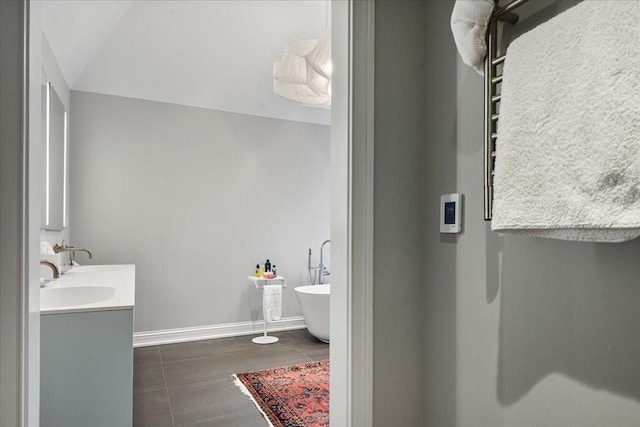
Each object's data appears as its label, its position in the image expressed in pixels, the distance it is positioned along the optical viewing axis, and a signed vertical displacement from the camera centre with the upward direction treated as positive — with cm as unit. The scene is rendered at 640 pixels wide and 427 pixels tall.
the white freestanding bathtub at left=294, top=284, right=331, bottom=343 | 376 -90
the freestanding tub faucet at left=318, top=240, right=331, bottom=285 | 449 -64
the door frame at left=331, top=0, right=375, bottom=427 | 123 +0
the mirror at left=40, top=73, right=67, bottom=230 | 252 +36
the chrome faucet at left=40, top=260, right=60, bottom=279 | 230 -33
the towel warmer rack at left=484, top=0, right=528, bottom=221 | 100 +28
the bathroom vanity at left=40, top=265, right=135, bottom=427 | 167 -64
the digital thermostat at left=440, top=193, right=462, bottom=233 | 118 +0
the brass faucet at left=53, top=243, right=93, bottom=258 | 265 -25
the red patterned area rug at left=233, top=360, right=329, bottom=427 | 235 -117
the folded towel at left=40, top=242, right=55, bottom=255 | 237 -22
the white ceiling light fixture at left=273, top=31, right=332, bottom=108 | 233 +83
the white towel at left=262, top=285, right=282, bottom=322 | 389 -84
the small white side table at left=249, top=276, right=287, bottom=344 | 386 -71
